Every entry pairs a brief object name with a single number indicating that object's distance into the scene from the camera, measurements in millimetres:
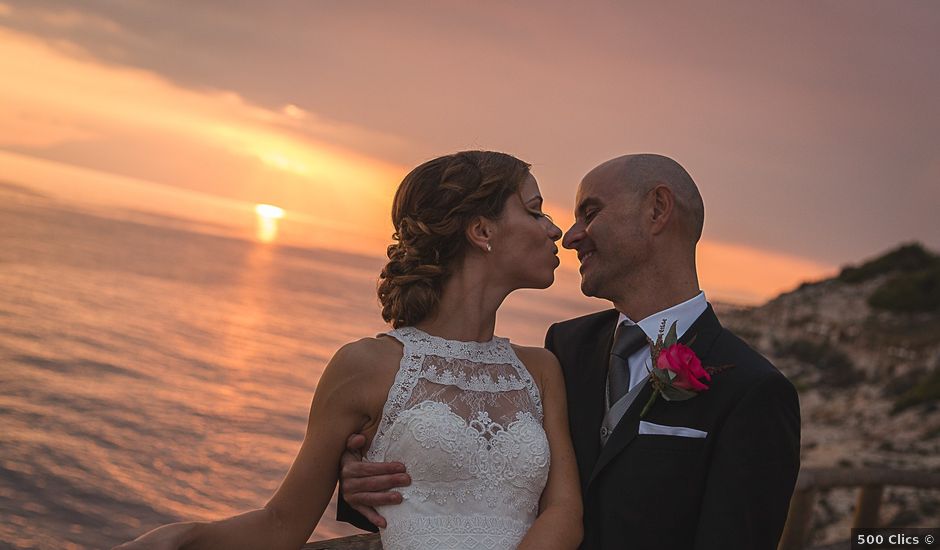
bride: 3176
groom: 2980
